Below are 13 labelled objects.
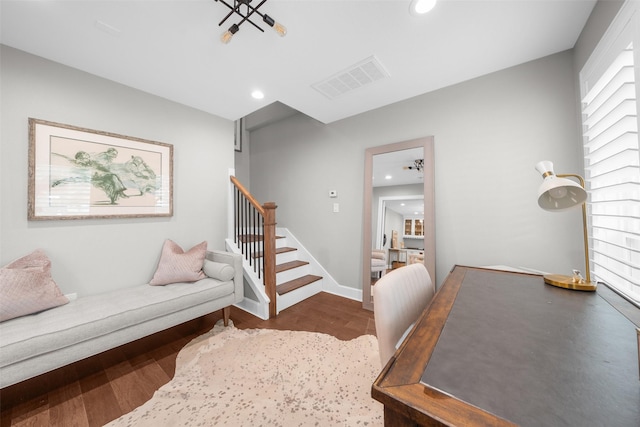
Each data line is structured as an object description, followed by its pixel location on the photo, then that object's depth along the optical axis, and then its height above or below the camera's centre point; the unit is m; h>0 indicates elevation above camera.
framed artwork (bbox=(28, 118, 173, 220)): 1.89 +0.43
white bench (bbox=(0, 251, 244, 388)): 1.30 -0.71
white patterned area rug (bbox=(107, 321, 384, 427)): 1.30 -1.12
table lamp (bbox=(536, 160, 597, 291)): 1.07 +0.08
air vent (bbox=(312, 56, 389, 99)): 2.05 +1.35
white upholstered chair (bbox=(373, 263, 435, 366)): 0.91 -0.40
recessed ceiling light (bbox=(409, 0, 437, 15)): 1.43 +1.34
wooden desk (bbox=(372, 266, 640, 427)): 0.44 -0.38
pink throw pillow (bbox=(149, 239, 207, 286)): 2.26 -0.48
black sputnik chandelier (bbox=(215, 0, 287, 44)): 1.39 +1.28
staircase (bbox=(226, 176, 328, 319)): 2.54 -0.66
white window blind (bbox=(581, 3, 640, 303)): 1.16 +0.32
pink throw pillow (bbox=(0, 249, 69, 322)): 1.49 -0.47
